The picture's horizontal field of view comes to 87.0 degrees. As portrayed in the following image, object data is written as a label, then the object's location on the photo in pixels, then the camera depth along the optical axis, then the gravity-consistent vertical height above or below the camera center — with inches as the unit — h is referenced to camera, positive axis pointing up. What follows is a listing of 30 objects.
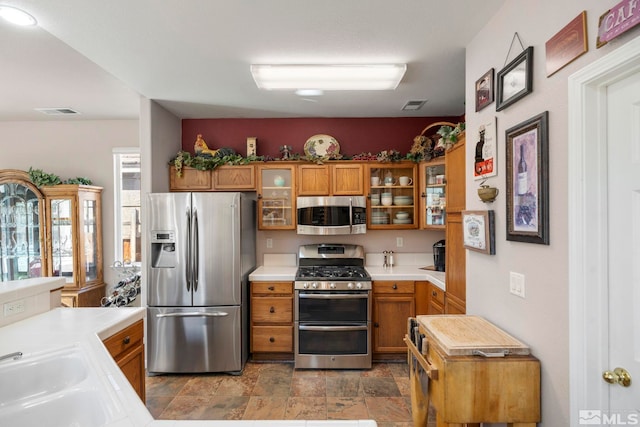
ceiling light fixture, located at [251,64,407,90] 97.1 +40.5
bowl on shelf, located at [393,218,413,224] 145.6 -5.0
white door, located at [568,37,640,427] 44.7 -4.9
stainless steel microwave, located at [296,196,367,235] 140.2 -1.9
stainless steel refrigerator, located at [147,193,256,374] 123.7 -27.5
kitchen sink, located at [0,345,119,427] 42.1 -24.6
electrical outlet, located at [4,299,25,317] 68.2 -19.3
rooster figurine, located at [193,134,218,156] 145.9 +28.0
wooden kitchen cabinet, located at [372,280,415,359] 130.2 -39.5
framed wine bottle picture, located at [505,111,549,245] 56.3 +5.0
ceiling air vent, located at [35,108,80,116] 147.6 +45.9
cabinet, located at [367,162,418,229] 144.9 +5.9
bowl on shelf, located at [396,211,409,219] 145.5 -2.4
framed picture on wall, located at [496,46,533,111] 60.8 +24.8
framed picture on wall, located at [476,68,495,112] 75.5 +27.4
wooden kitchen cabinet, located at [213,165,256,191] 144.4 +14.5
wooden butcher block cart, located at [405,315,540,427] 57.2 -30.0
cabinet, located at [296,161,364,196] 144.0 +13.0
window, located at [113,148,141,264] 166.9 +4.0
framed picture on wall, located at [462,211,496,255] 73.6 -5.3
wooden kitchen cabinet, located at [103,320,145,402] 69.7 -30.9
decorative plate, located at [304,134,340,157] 151.7 +29.3
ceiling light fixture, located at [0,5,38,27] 70.3 +42.8
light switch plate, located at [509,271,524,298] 63.7 -14.7
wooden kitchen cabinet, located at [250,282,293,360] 131.8 -41.9
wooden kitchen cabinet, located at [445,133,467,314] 92.8 -6.3
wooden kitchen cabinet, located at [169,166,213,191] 143.9 +13.7
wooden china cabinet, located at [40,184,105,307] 148.9 -11.1
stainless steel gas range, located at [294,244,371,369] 125.9 -42.2
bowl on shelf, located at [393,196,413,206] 145.6 +4.0
